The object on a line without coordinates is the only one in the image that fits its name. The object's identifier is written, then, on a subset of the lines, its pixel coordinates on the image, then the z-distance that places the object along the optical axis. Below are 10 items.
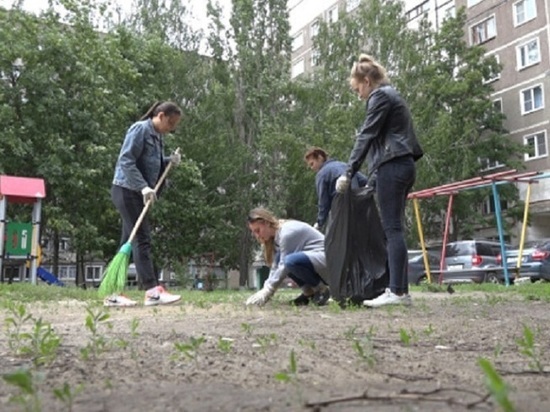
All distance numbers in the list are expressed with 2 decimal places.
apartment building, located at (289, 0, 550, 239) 33.00
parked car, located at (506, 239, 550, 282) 17.89
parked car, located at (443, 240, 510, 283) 18.86
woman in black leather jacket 5.27
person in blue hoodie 6.50
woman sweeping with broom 6.00
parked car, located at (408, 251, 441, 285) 20.50
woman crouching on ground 5.74
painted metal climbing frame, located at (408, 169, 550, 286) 12.12
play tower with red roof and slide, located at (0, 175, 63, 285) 15.18
